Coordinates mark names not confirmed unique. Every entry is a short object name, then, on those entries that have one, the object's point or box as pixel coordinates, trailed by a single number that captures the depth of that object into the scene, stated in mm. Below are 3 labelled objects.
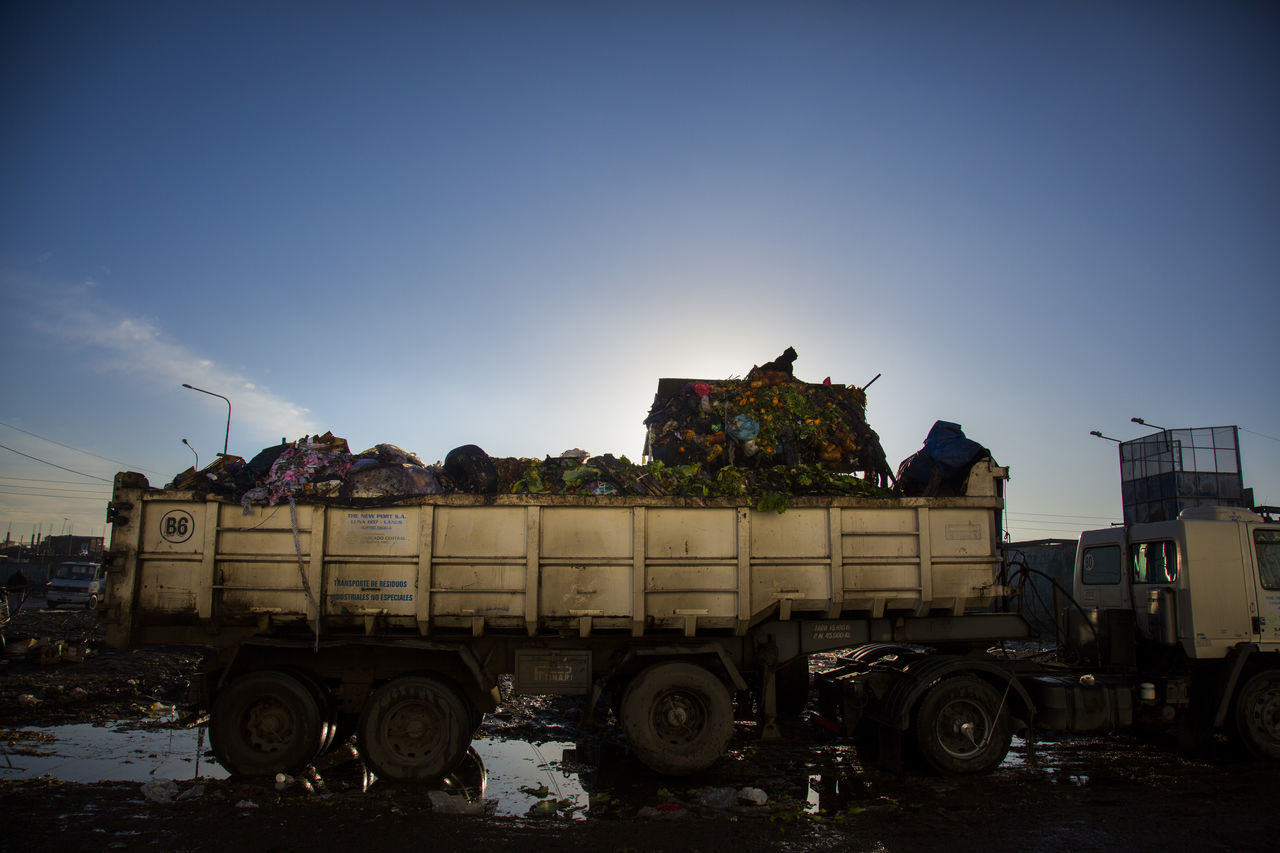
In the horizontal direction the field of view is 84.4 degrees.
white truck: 6742
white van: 19969
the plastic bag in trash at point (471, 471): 7312
